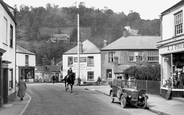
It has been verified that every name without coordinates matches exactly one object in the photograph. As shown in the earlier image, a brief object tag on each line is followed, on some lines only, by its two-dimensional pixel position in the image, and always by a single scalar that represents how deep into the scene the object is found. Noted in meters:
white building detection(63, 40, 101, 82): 55.41
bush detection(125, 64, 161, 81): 26.39
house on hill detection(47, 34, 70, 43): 132.44
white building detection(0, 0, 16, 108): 17.99
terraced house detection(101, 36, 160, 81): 52.06
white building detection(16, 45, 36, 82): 60.62
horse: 27.86
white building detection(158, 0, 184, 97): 19.48
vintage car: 16.78
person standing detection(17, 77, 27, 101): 22.01
